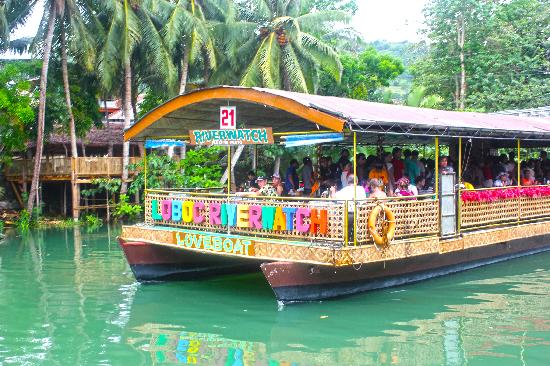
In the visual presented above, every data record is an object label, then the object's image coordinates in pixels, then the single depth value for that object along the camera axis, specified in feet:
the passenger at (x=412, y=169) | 39.19
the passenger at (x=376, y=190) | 29.96
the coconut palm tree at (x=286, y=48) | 78.18
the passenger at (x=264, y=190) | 34.38
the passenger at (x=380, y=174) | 34.96
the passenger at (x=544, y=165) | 49.82
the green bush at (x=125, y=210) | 74.90
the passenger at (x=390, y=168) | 36.17
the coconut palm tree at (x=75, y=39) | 74.43
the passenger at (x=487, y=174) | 43.75
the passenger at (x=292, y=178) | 41.75
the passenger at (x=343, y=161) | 40.70
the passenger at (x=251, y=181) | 42.39
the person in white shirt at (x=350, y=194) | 29.89
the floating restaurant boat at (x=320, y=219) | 28.84
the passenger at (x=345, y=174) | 35.57
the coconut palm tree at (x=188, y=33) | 78.38
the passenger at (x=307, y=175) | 40.78
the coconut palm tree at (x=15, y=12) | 72.79
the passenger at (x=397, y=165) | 38.81
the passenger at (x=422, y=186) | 36.50
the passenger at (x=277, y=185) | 36.09
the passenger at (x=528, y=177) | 44.21
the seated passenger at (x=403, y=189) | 32.53
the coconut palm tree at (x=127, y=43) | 76.54
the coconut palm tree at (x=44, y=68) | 71.87
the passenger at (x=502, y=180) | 41.76
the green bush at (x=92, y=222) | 75.27
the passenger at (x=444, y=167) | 34.11
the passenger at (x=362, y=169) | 38.42
